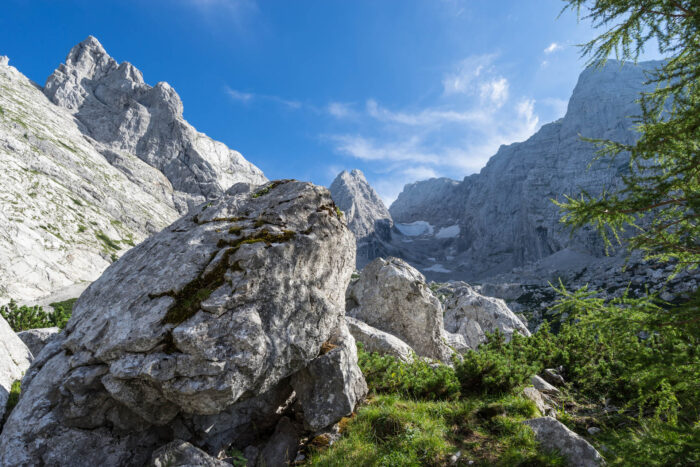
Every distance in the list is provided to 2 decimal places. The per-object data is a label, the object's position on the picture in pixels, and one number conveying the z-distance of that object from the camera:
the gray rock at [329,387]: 6.22
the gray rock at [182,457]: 5.00
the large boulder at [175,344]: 5.04
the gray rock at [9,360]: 6.40
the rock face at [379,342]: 10.97
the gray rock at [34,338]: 10.72
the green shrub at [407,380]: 8.12
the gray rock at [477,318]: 21.27
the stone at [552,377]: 10.26
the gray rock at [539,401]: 7.49
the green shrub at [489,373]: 8.03
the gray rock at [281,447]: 5.72
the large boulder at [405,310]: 14.69
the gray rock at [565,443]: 4.93
